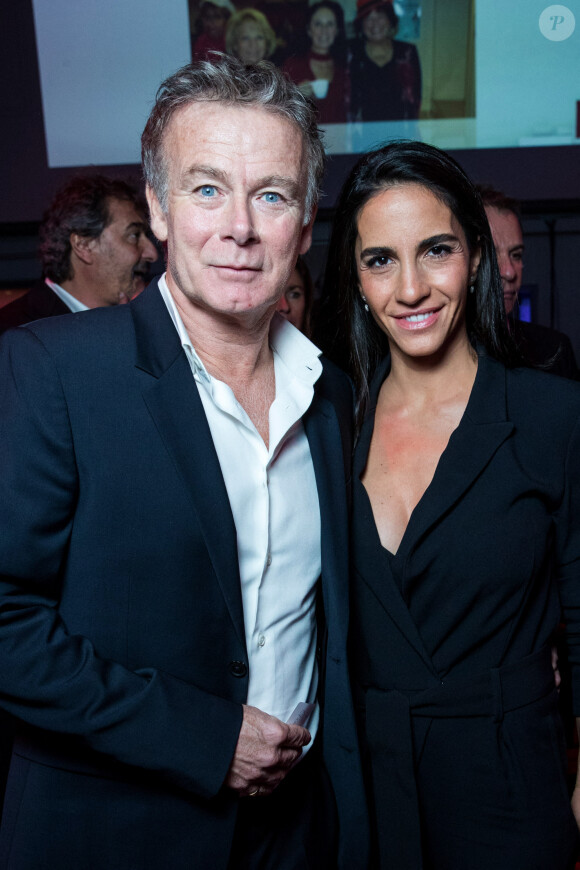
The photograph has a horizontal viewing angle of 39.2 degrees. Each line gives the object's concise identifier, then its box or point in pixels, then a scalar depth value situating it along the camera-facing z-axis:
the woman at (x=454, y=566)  1.43
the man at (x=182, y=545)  1.13
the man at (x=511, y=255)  3.06
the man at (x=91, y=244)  3.41
